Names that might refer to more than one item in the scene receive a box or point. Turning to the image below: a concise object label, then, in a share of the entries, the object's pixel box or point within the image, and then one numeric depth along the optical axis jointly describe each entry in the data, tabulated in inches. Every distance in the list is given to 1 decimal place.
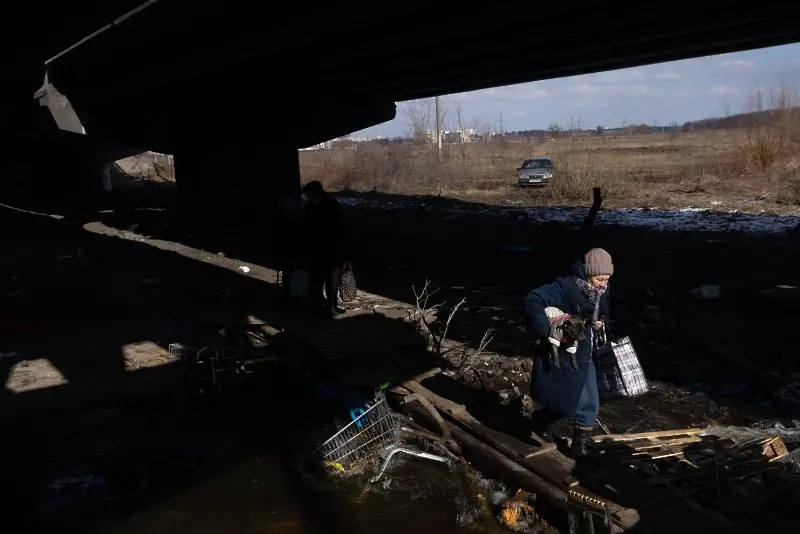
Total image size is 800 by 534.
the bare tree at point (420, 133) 2218.3
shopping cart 213.3
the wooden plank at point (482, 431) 201.2
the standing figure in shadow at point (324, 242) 363.3
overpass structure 436.1
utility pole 2034.3
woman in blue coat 192.7
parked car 1293.1
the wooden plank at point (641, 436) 211.8
